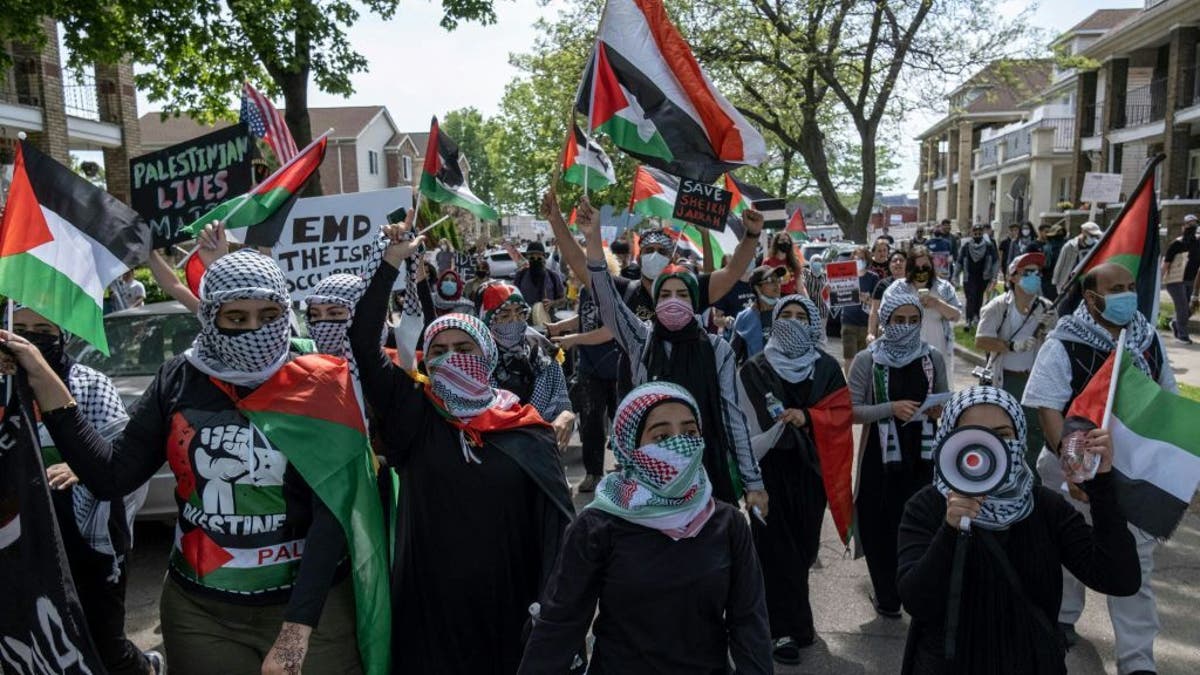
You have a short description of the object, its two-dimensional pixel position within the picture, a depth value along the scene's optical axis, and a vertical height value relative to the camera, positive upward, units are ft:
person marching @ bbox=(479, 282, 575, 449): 17.22 -2.36
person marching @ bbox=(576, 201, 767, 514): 15.58 -2.10
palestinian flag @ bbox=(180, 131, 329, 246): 16.92 +0.32
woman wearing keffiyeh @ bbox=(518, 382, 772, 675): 9.03 -3.21
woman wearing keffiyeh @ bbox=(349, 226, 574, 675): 10.58 -2.96
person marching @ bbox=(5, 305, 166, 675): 11.55 -3.39
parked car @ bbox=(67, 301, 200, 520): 22.75 -2.62
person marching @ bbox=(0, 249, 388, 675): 9.75 -2.39
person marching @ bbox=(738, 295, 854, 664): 16.43 -3.55
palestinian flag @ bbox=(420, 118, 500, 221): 22.22 +1.09
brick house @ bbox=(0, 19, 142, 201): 73.10 +9.28
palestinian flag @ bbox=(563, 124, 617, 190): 23.89 +1.56
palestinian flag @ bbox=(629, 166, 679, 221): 32.19 +1.04
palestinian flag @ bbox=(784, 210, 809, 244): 49.96 -0.05
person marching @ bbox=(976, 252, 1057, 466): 22.25 -2.33
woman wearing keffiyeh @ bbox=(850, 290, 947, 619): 17.22 -3.54
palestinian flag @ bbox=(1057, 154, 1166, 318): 15.30 -0.36
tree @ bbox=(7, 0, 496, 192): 40.63 +8.18
